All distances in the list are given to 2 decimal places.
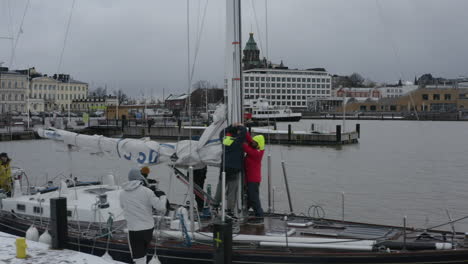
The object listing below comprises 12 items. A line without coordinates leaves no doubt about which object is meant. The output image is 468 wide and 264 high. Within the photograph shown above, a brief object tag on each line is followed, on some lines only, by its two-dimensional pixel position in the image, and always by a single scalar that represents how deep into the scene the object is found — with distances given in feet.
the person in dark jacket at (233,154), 26.68
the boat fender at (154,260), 23.36
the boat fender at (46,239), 28.12
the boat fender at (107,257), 25.63
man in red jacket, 27.55
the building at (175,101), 460.14
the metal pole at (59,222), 27.25
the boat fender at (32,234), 29.12
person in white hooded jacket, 20.56
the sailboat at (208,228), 21.72
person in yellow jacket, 38.40
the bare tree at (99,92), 493.23
